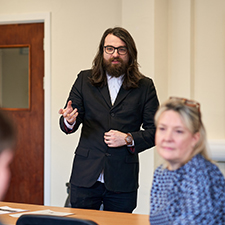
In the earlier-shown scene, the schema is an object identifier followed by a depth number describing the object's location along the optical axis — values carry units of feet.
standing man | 18.24
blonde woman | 14.99
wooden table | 16.75
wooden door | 24.68
